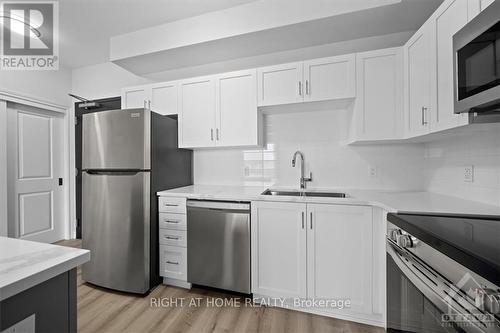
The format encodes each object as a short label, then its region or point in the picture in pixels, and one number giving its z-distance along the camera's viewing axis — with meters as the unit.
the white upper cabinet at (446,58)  1.17
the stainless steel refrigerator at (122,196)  2.01
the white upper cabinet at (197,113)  2.34
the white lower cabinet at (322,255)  1.63
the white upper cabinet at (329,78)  1.91
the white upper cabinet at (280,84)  2.04
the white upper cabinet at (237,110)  2.19
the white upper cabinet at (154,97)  2.48
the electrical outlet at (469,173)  1.50
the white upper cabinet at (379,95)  1.81
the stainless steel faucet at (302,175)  2.32
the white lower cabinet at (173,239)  2.09
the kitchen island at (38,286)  0.52
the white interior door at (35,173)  2.79
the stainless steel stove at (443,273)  0.59
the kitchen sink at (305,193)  2.13
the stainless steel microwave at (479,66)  0.83
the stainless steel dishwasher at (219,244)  1.90
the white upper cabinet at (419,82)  1.44
